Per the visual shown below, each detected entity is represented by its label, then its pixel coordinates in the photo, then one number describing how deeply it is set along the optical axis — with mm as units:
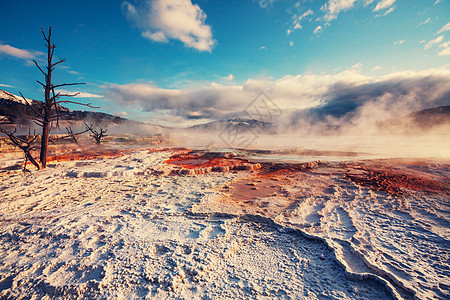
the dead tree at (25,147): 5701
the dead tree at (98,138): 21878
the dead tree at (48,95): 6090
